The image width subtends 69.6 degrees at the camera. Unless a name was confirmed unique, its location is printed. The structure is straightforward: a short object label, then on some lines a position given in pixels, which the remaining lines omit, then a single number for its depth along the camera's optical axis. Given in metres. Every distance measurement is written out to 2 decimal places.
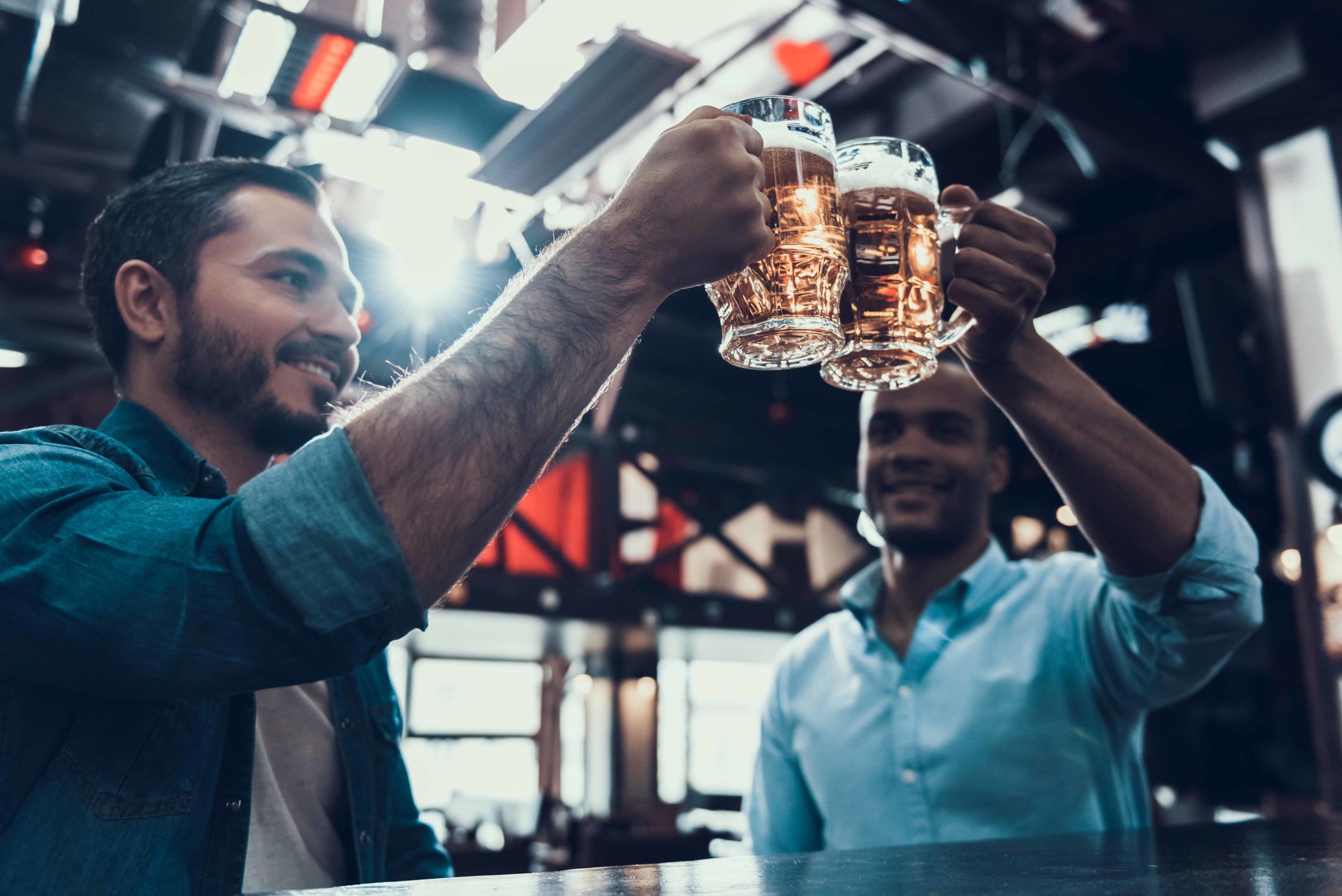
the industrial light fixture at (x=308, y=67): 3.37
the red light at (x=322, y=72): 3.45
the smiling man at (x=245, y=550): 0.70
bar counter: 0.61
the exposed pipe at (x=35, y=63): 2.96
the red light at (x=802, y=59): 4.64
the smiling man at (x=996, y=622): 1.21
